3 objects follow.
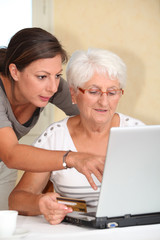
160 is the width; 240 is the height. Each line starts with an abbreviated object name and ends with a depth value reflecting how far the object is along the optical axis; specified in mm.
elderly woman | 1646
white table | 1152
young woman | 1350
